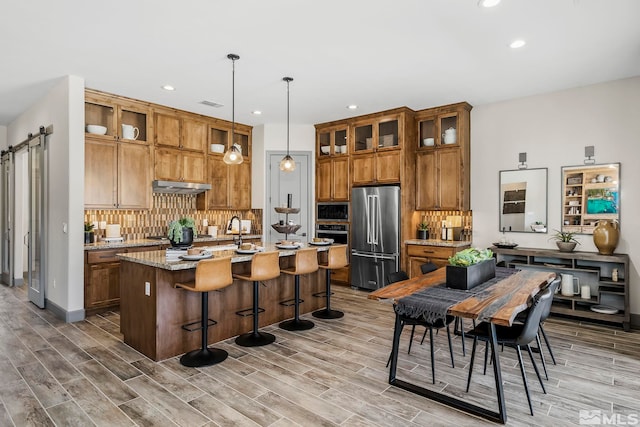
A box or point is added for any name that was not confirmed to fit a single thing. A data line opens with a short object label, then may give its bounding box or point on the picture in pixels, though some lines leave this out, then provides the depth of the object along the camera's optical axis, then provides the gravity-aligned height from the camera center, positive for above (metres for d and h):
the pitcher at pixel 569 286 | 4.86 -0.99
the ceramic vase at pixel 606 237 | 4.64 -0.33
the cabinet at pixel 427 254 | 5.60 -0.67
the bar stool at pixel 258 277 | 3.80 -0.68
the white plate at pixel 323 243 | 5.00 -0.43
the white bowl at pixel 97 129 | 5.15 +1.14
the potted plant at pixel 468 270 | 2.98 -0.48
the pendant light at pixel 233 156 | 4.34 +0.64
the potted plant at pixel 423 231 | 6.22 -0.34
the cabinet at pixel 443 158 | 5.84 +0.85
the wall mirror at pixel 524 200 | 5.34 +0.15
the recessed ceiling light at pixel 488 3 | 2.96 +1.65
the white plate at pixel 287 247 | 4.46 -0.43
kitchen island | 3.42 -0.93
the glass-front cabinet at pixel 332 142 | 6.89 +1.28
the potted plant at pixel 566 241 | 4.93 -0.41
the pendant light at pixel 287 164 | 4.92 +0.61
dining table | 2.45 -0.64
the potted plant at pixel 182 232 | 3.83 -0.22
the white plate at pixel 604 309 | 4.54 -1.22
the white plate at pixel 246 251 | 3.95 -0.43
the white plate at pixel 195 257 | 3.43 -0.42
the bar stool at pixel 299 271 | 4.30 -0.69
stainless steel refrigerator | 6.08 -0.40
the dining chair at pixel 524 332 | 2.56 -0.91
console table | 4.48 -0.83
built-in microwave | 6.80 +0.00
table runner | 2.55 -0.64
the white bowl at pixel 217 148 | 6.72 +1.14
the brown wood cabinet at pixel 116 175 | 5.17 +0.53
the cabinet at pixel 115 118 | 5.22 +1.40
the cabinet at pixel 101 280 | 4.85 -0.90
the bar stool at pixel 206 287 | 3.31 -0.68
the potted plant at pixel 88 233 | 5.01 -0.29
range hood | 5.86 +0.39
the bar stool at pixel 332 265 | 4.73 -0.69
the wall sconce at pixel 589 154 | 4.95 +0.74
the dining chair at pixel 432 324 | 2.98 -0.91
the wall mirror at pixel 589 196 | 4.79 +0.19
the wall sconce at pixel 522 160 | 5.50 +0.74
